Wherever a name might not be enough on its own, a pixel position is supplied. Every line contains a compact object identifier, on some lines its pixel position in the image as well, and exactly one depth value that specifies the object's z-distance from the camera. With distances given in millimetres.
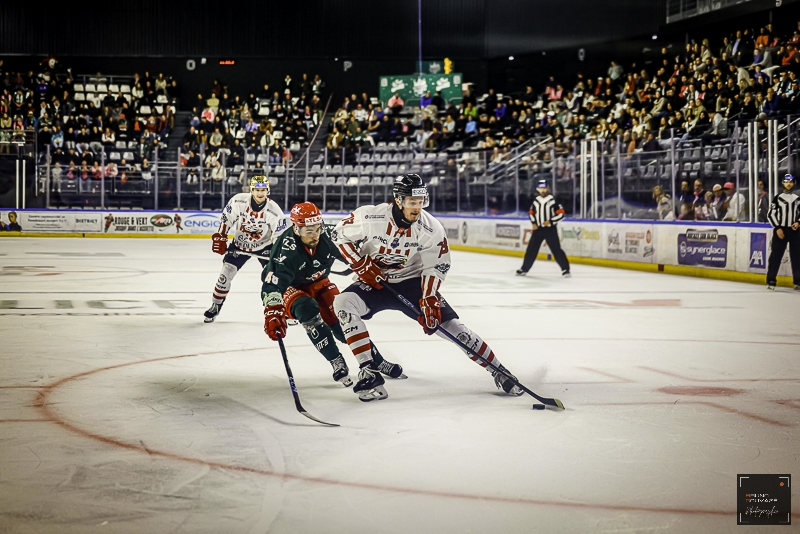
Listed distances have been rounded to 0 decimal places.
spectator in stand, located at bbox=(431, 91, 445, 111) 27188
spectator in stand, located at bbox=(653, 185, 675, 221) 15305
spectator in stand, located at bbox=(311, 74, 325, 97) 29906
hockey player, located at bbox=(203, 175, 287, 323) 9344
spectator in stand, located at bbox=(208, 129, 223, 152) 25812
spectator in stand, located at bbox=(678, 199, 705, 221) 14820
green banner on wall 29359
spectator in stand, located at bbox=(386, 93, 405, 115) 27922
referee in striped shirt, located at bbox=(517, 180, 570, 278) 15133
